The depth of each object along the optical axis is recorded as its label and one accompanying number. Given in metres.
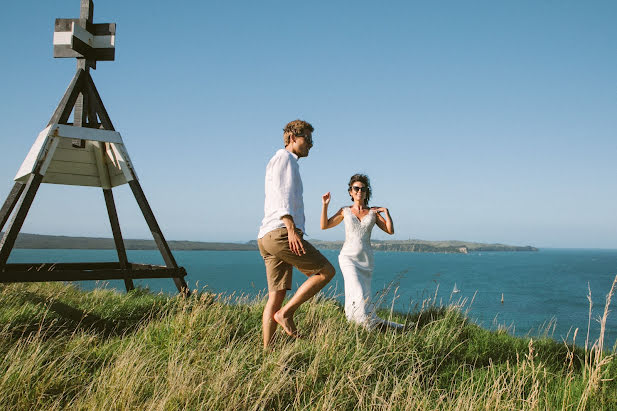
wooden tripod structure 5.68
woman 6.42
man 4.34
